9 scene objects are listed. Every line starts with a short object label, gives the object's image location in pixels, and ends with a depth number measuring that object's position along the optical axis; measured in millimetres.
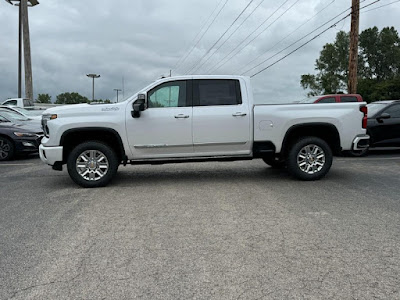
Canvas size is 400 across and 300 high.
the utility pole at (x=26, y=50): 22938
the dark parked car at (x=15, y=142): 11016
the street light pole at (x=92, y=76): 66006
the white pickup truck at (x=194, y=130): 6922
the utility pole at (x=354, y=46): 17266
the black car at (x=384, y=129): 10742
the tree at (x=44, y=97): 104356
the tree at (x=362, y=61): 71688
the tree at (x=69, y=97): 107188
